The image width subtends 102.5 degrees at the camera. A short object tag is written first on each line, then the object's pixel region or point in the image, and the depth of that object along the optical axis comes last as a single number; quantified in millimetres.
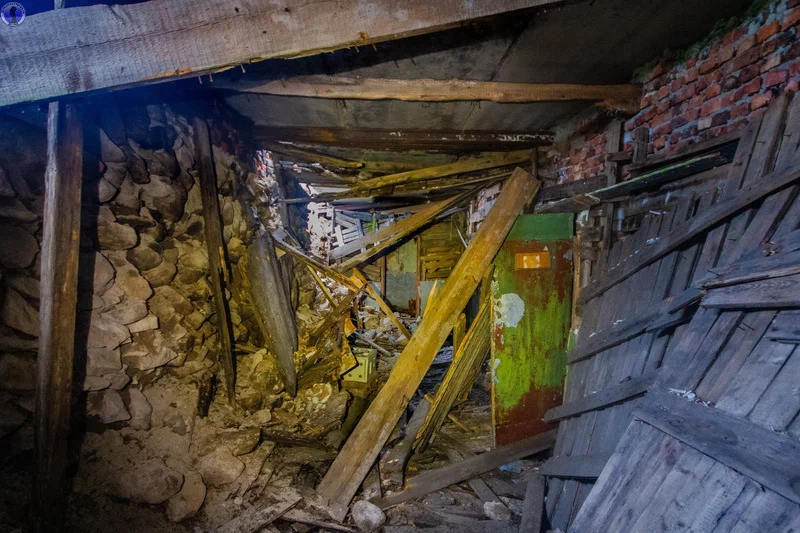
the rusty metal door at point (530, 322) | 2938
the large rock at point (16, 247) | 1622
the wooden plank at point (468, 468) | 2596
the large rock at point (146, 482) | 2016
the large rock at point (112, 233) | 2084
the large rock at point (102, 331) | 2016
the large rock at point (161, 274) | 2369
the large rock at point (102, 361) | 2008
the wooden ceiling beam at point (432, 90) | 2285
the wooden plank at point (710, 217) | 1521
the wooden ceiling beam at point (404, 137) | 3326
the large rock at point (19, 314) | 1649
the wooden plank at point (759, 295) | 1238
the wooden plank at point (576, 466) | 1992
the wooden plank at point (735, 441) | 1006
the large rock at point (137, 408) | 2176
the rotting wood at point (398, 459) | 2686
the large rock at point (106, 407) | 2012
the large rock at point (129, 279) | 2176
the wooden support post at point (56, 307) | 1589
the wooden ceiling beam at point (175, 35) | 1289
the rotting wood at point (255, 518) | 2145
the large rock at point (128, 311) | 2137
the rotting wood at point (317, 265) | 3746
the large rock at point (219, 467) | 2400
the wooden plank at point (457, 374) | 3166
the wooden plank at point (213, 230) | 2764
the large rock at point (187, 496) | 2117
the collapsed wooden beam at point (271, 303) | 3223
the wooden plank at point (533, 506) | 2176
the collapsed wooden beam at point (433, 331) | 2795
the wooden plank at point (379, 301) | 4219
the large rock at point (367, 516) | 2291
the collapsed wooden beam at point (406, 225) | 4773
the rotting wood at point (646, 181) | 1890
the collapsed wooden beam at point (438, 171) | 4031
